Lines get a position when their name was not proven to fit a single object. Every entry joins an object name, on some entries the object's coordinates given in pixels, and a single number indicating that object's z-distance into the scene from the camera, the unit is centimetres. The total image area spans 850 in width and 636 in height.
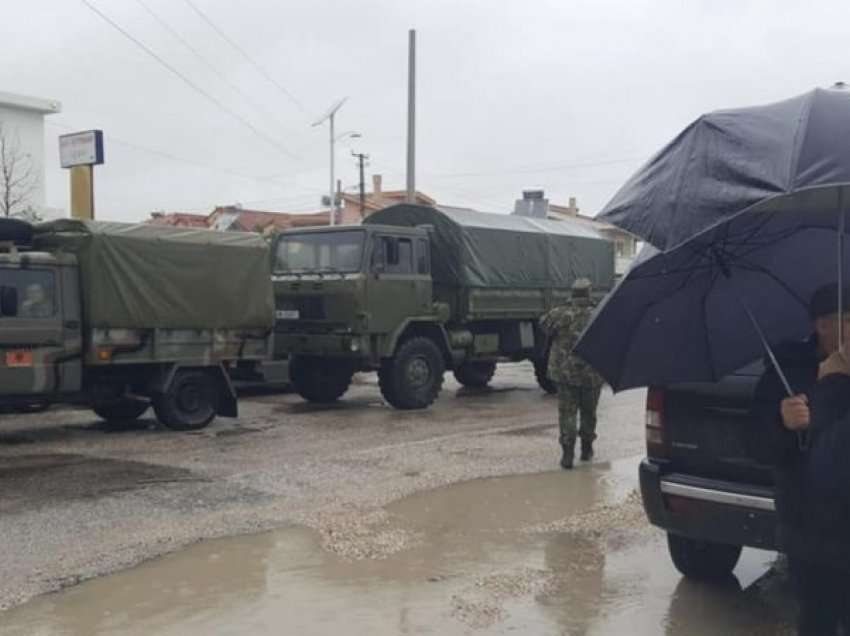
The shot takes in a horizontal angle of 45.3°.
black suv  477
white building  2980
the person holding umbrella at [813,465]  332
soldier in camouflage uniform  930
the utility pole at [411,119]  2544
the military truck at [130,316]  1055
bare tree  2775
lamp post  4187
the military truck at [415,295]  1378
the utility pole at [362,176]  5075
